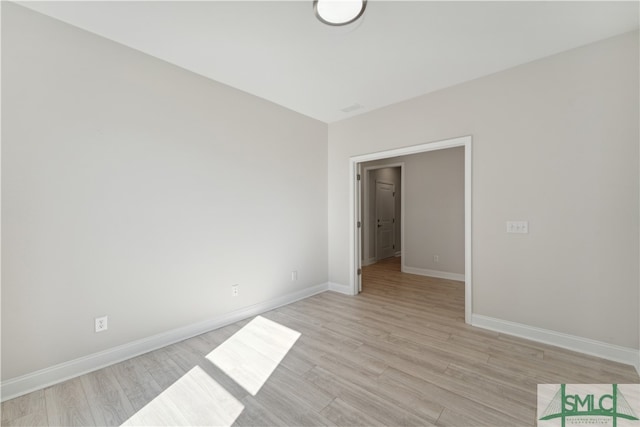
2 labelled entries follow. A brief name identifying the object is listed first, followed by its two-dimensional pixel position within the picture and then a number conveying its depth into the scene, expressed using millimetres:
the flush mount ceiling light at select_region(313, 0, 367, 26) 1826
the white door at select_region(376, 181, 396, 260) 6629
